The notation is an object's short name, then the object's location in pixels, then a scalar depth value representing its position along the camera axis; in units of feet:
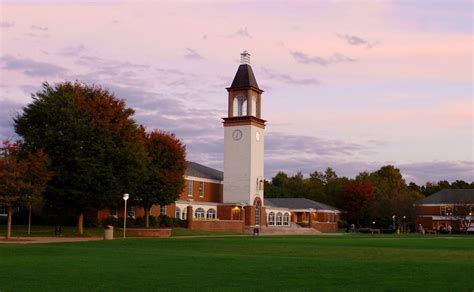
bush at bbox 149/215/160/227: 199.79
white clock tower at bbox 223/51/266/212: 252.21
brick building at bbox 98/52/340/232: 249.96
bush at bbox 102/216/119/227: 192.85
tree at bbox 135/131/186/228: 192.24
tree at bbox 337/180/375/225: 348.79
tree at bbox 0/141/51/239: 128.77
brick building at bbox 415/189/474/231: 326.24
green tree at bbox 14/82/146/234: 149.18
